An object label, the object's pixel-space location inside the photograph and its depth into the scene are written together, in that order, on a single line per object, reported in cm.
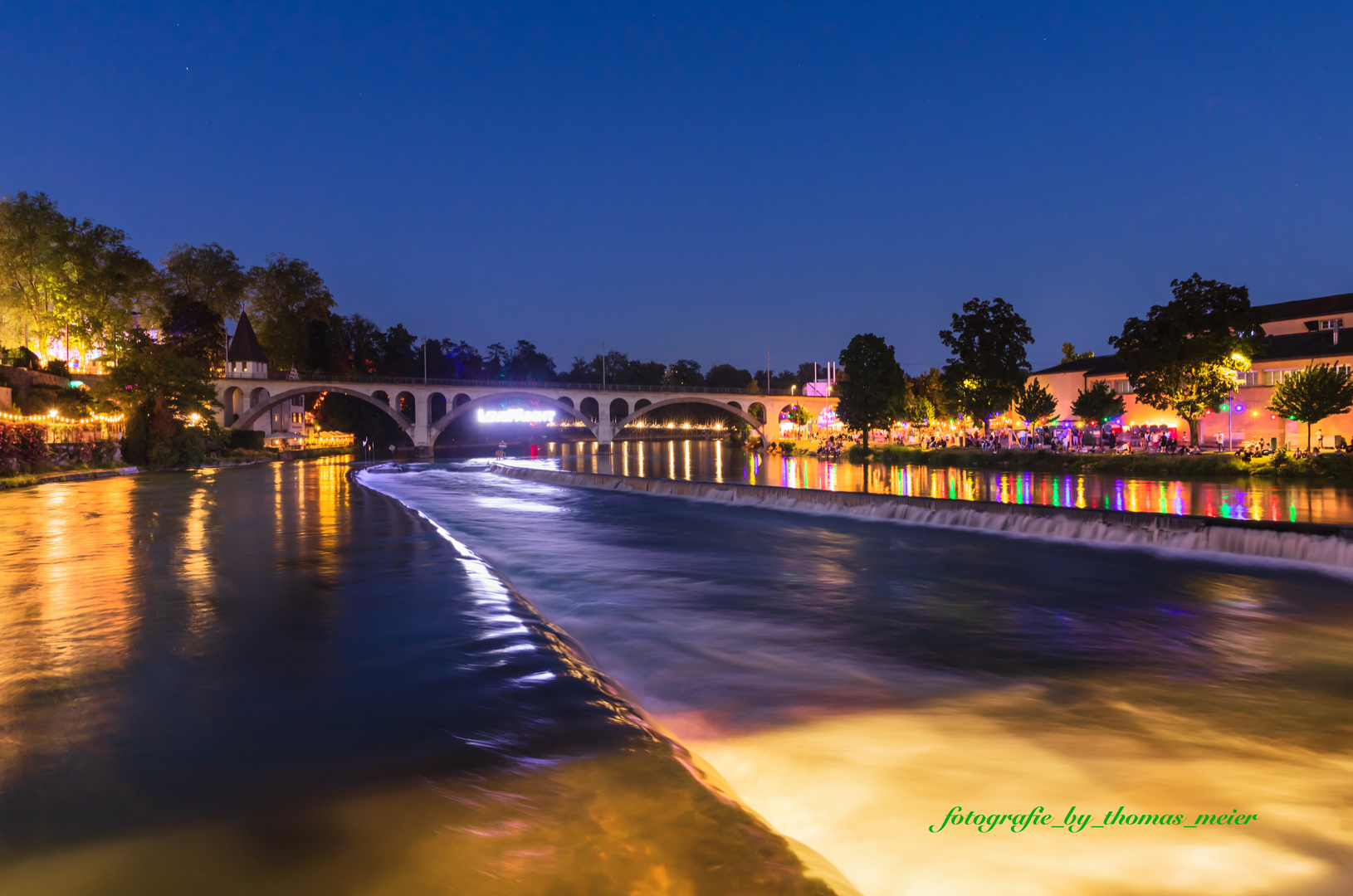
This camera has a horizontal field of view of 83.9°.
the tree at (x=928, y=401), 6801
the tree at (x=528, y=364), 16312
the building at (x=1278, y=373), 4553
